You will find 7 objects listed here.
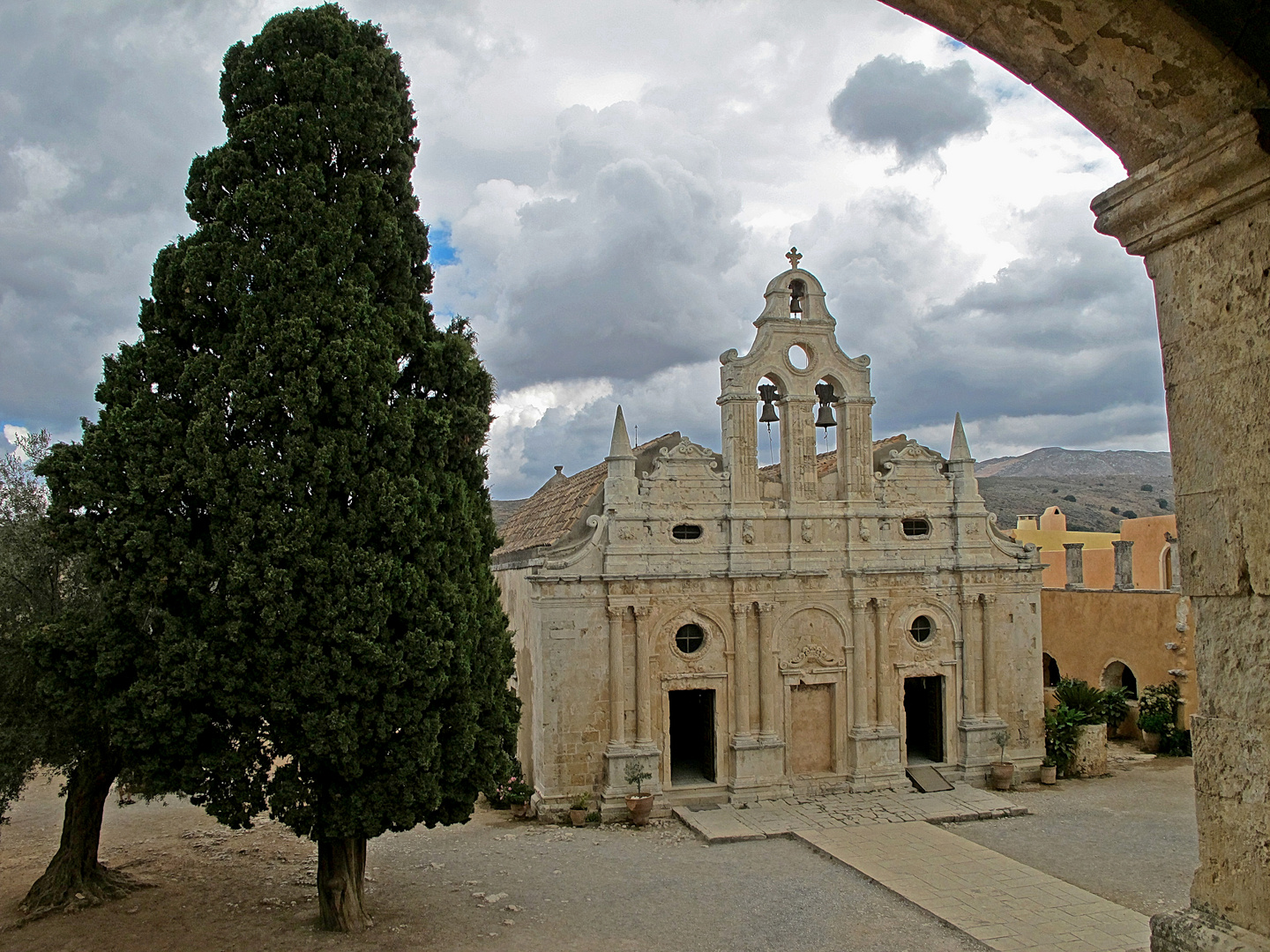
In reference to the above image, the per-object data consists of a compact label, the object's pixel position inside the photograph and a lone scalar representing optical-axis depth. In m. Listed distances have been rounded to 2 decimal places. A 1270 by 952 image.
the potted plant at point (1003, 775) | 18.91
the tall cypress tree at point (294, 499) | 10.29
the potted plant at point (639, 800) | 16.75
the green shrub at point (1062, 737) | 20.06
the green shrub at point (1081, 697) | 21.56
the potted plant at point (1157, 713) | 21.98
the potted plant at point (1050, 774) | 19.42
